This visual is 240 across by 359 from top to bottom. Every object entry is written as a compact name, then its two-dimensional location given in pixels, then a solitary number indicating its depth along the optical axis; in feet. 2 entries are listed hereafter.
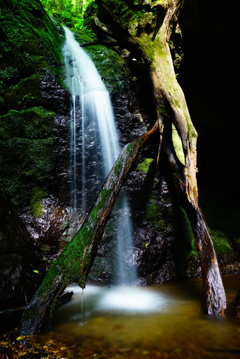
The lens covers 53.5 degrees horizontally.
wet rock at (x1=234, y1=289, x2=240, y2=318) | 10.21
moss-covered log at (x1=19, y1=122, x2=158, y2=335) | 9.25
